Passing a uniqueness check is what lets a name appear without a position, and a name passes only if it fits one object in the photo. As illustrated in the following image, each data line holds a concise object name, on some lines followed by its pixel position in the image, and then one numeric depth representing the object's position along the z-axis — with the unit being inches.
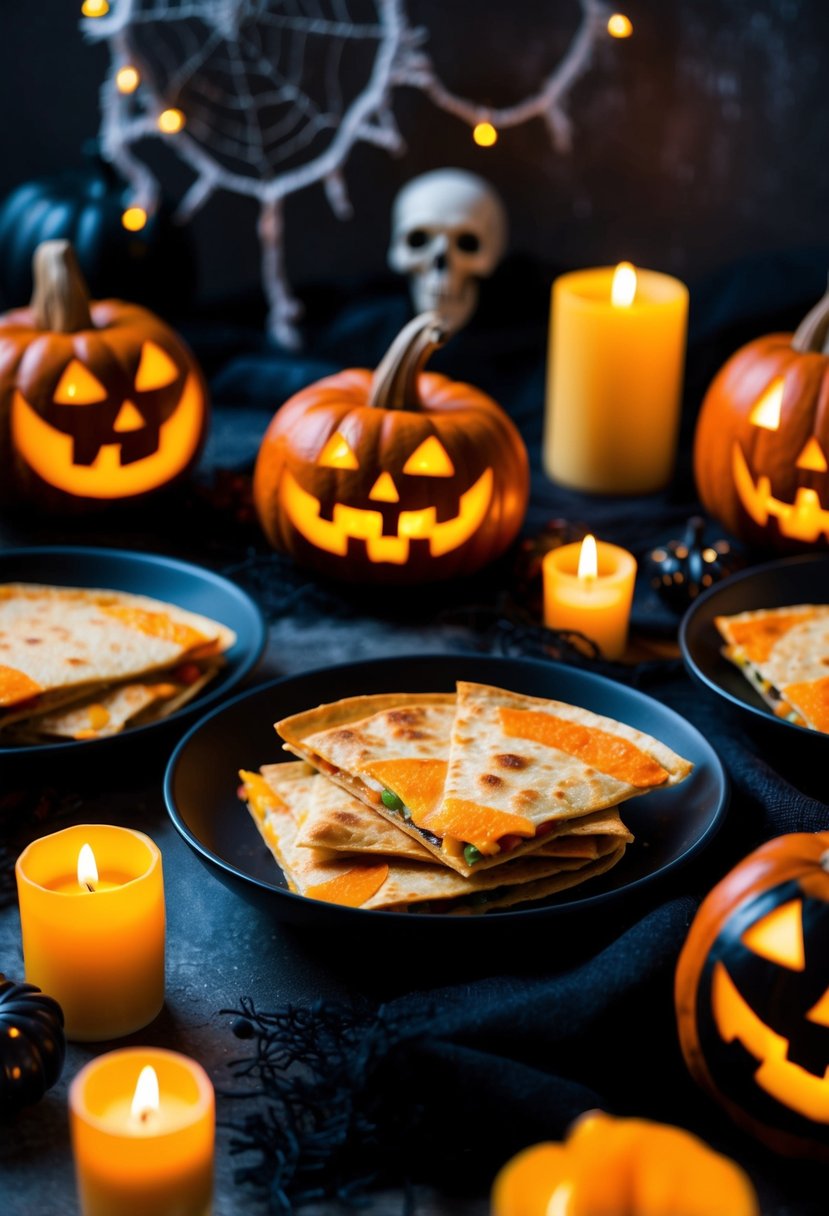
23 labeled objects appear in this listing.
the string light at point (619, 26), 114.7
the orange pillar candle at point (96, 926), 54.2
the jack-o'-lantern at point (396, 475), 88.7
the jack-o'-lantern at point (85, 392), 94.8
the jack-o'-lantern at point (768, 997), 47.6
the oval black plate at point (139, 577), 85.0
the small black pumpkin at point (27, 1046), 51.2
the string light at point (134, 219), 118.2
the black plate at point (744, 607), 72.4
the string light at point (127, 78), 121.8
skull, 119.0
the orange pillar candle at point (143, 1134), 43.2
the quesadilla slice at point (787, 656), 72.8
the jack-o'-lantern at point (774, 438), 89.4
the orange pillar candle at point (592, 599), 85.2
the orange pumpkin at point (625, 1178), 37.7
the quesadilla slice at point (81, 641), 73.2
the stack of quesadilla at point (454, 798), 59.1
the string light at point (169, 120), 123.7
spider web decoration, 124.9
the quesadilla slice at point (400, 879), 58.2
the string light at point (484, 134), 125.2
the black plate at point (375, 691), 57.4
